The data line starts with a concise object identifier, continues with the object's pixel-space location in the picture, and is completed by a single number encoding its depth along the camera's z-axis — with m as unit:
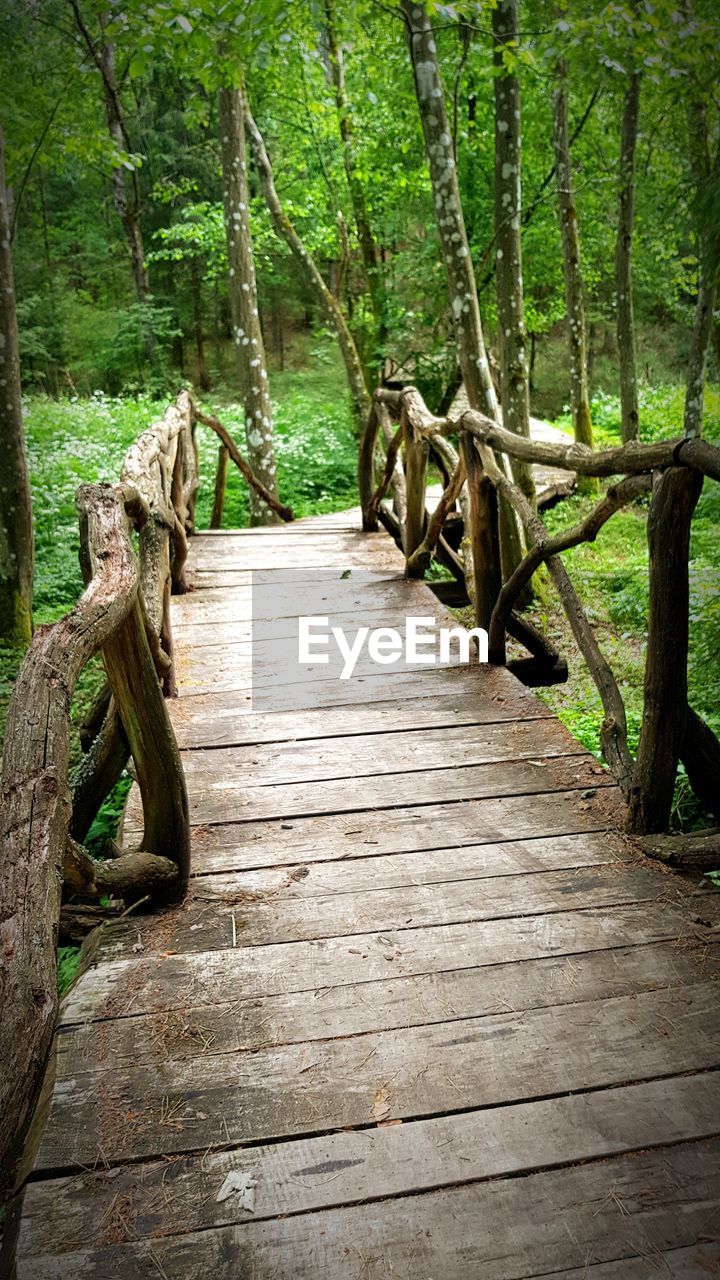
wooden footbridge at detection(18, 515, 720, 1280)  1.67
